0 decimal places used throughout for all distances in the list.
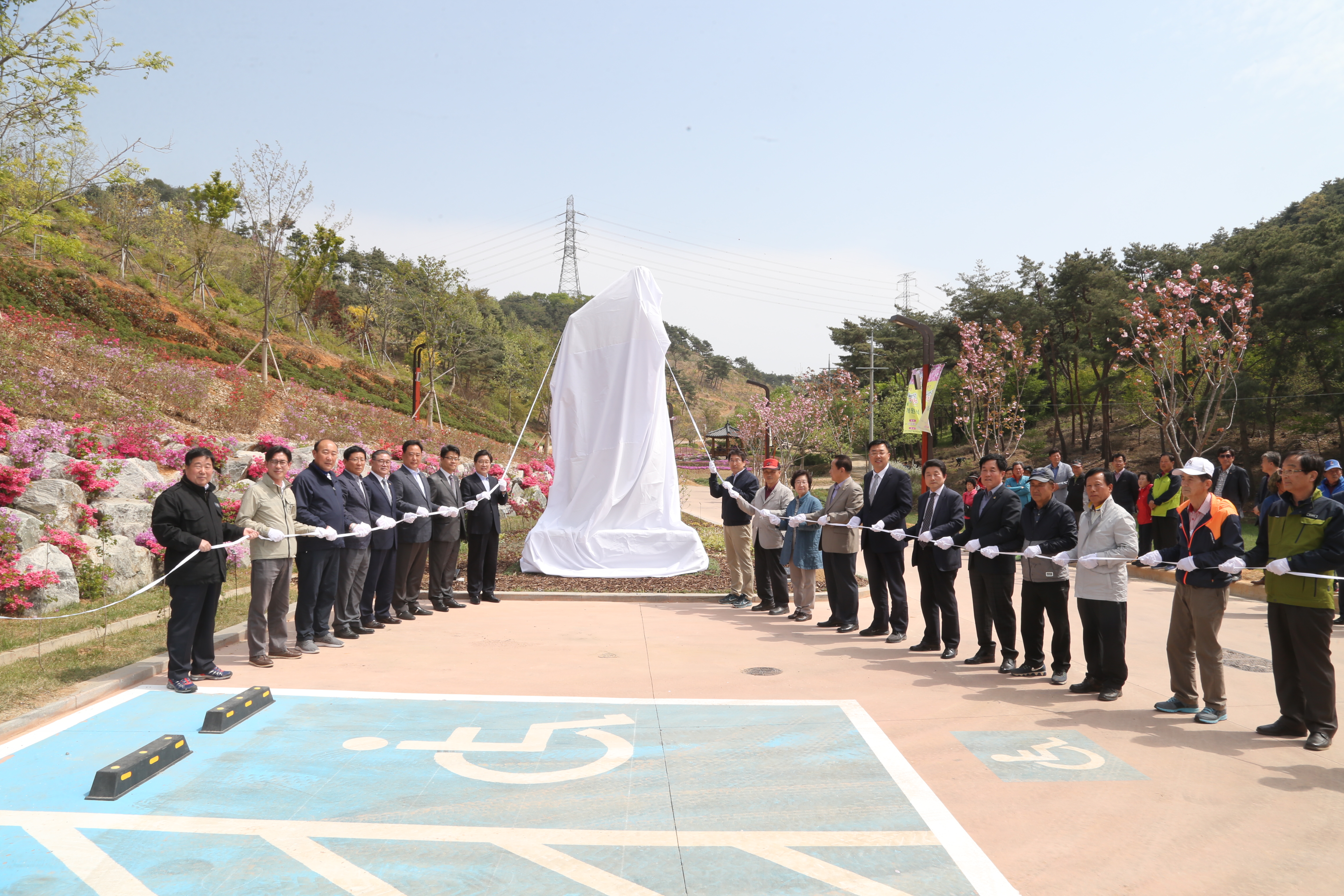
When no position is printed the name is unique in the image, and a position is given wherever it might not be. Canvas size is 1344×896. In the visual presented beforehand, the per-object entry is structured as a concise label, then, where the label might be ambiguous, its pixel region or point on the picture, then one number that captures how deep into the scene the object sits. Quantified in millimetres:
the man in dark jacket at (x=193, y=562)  6008
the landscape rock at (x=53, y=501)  9289
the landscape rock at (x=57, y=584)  8070
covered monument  11633
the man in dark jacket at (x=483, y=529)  9992
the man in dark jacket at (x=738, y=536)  10312
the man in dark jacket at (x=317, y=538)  7480
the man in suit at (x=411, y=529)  9000
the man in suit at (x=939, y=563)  7633
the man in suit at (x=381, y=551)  8406
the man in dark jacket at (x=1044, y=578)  6609
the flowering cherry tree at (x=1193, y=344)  19406
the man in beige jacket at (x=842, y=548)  8719
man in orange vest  5539
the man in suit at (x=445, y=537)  9617
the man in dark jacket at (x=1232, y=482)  10219
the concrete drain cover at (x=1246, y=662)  7133
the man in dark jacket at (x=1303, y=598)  5090
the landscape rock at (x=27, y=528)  8422
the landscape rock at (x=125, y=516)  9859
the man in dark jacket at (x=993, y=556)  7062
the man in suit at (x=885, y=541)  8305
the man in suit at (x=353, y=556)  7996
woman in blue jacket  9195
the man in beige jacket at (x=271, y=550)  6883
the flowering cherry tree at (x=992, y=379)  29828
